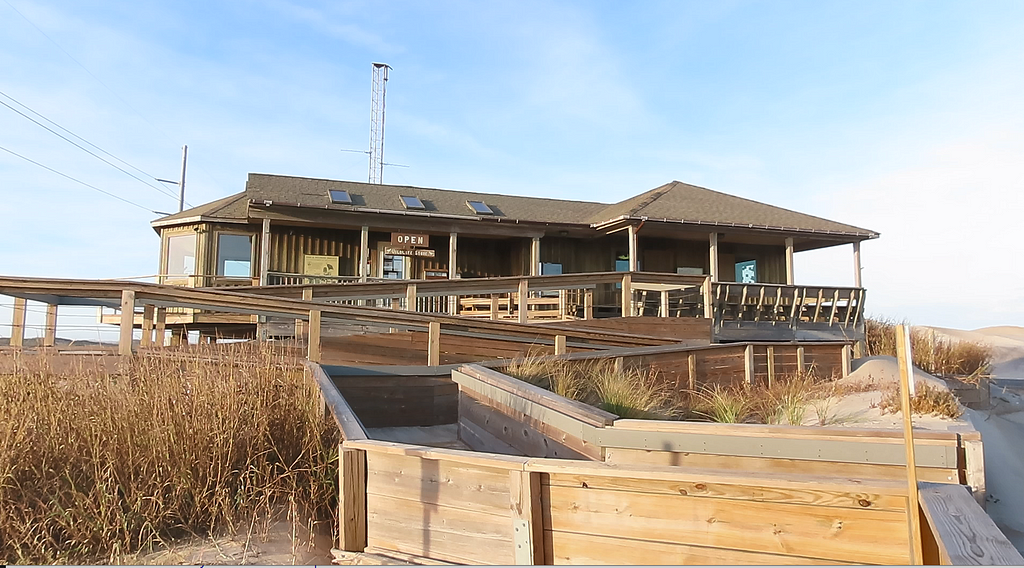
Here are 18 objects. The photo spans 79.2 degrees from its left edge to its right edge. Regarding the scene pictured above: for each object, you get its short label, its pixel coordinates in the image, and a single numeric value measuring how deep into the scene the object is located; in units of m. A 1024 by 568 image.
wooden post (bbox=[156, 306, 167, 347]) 8.33
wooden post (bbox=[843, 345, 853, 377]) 10.02
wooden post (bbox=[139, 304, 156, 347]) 7.70
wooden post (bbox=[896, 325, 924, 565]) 2.00
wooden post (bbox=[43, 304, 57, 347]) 6.44
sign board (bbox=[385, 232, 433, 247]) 15.72
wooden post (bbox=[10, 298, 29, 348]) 6.22
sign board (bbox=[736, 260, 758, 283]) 19.61
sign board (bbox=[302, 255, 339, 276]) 16.14
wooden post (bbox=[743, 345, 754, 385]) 9.39
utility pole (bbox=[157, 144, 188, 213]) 30.41
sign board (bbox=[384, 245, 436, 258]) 15.87
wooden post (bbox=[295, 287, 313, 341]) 7.75
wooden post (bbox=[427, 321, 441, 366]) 7.14
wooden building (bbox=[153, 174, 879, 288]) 15.16
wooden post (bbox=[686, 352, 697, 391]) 8.96
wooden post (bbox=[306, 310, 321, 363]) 6.46
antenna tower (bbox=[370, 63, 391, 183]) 28.12
